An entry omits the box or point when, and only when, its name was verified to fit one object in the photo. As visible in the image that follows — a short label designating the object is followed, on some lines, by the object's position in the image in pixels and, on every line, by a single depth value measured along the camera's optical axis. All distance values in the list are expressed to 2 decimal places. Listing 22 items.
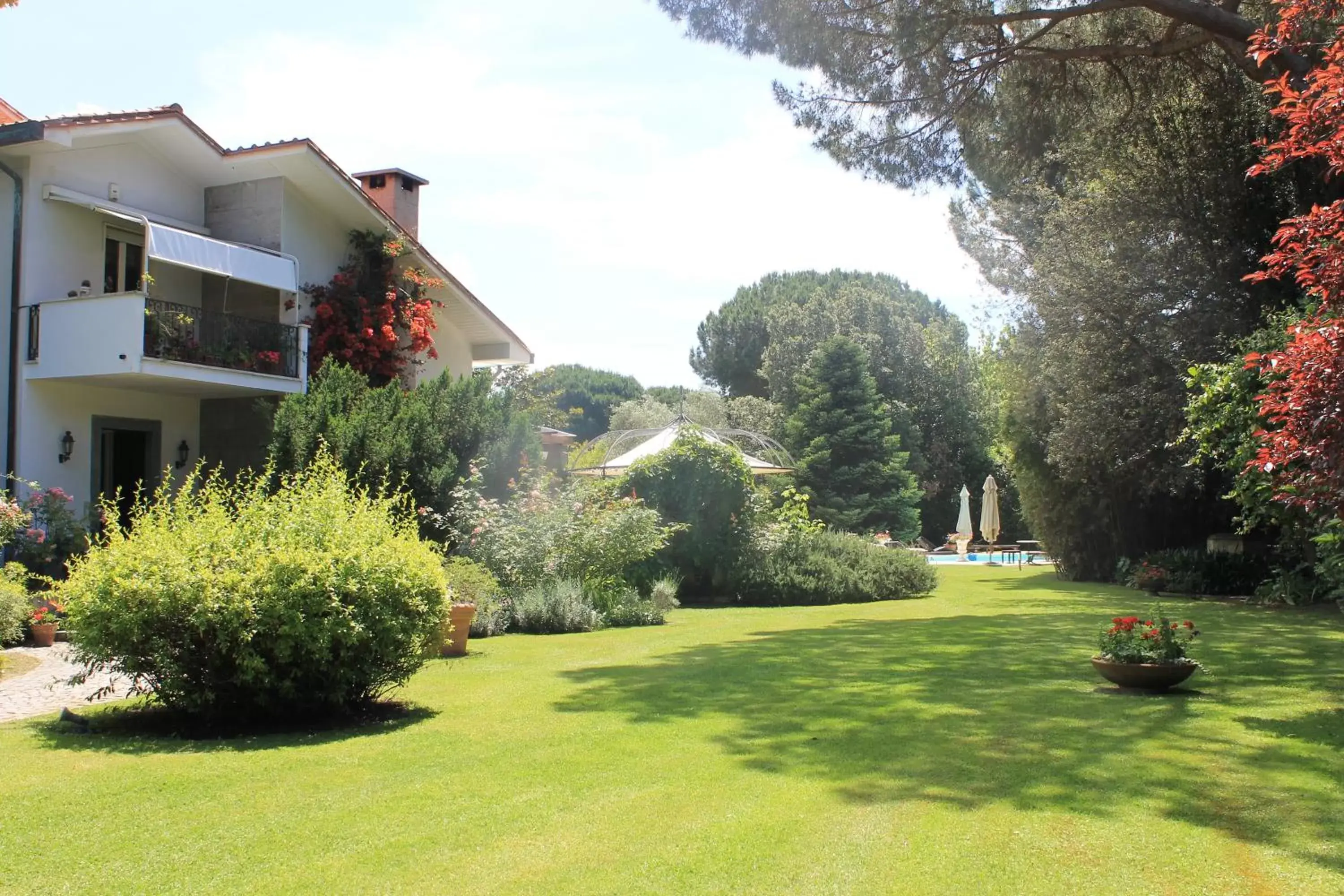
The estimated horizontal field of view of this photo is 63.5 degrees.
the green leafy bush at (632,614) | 15.68
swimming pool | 36.97
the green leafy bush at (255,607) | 7.43
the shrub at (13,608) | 11.55
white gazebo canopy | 23.30
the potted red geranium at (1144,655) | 8.84
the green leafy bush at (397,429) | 17.16
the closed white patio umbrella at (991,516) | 32.16
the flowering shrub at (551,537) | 16.14
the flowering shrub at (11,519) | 12.77
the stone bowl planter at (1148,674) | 8.80
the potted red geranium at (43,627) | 12.33
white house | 16.19
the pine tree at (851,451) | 40.44
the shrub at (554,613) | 14.80
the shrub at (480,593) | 13.07
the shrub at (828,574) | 20.02
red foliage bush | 7.04
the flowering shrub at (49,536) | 14.66
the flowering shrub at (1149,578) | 21.09
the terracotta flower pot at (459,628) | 11.66
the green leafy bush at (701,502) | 20.42
